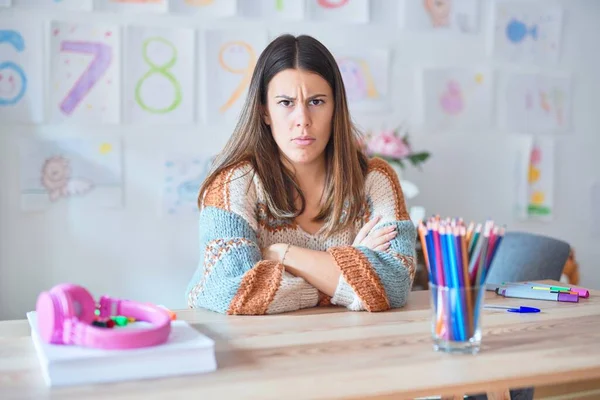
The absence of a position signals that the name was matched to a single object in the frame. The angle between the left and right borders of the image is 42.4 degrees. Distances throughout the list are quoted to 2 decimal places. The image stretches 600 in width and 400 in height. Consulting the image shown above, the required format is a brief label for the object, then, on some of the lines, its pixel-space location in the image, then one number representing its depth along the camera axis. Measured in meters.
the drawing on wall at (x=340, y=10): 3.21
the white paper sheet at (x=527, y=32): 3.61
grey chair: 2.42
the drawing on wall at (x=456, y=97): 3.46
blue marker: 1.41
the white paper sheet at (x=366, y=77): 3.28
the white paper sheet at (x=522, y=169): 3.69
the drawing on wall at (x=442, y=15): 3.39
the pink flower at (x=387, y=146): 3.11
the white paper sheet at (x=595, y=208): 3.91
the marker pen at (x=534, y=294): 1.55
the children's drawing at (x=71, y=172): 2.77
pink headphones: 0.96
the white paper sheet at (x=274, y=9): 3.08
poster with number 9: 3.04
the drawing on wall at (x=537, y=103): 3.65
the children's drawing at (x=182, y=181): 2.98
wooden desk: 0.91
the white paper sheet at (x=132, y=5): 2.85
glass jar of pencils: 1.07
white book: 0.90
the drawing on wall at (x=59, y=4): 2.75
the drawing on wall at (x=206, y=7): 2.96
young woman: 1.51
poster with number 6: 2.73
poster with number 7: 2.80
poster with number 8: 2.91
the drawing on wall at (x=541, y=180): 3.72
